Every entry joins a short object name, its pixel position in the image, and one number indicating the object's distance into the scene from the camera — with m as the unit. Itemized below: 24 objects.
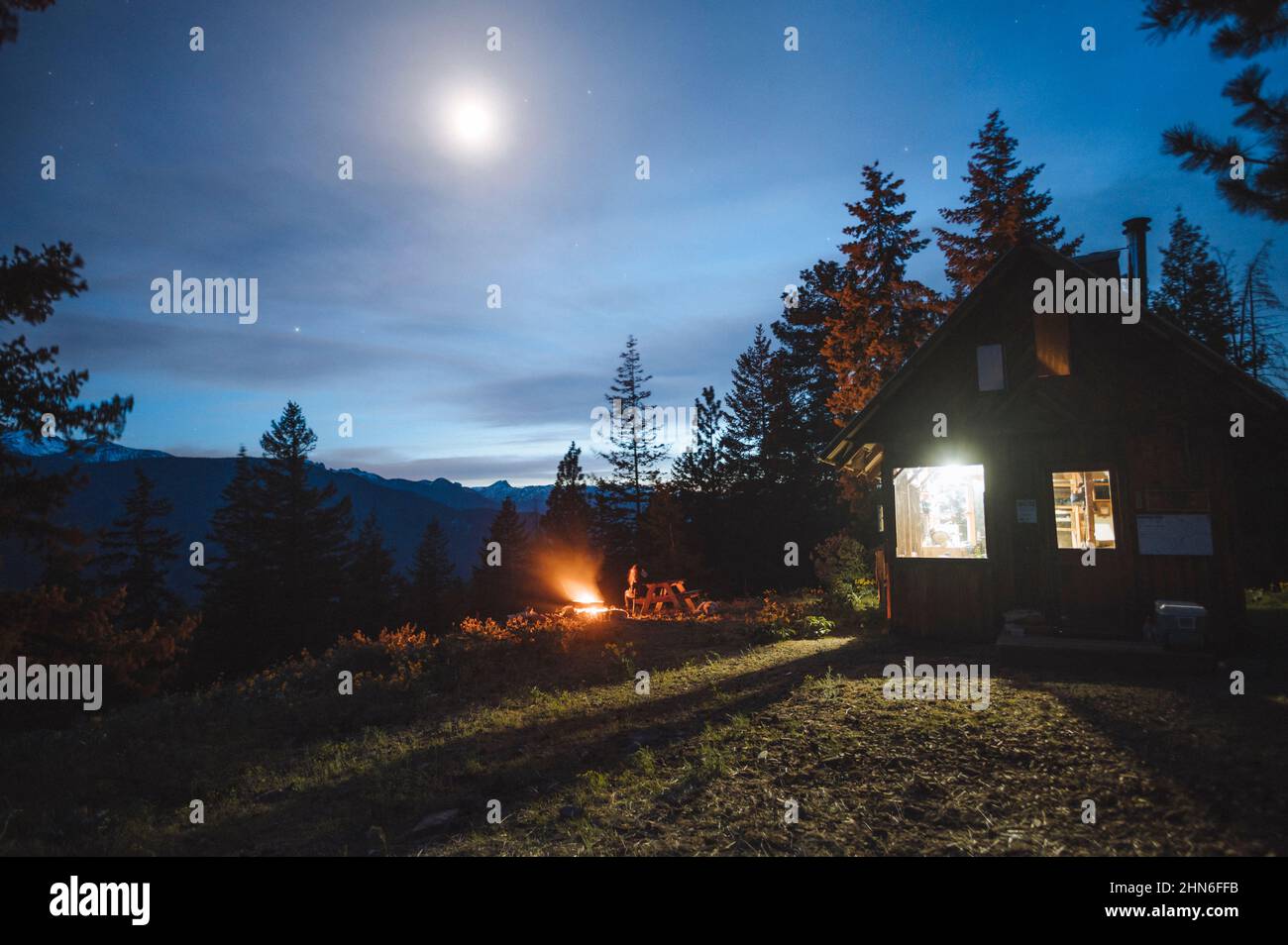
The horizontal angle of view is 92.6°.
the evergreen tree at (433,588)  45.78
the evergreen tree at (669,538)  37.00
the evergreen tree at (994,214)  23.70
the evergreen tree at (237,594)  33.22
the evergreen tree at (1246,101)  7.07
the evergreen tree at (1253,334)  29.17
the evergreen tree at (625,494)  46.38
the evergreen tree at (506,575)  47.00
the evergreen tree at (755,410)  37.62
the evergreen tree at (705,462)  39.56
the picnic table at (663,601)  21.44
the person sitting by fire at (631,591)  21.60
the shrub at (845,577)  17.60
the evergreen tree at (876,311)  23.67
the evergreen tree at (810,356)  37.84
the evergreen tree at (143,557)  36.34
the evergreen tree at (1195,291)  31.53
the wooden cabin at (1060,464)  10.20
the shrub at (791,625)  14.56
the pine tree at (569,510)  46.31
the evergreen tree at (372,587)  42.09
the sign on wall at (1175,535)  10.19
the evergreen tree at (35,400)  11.66
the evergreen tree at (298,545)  35.31
